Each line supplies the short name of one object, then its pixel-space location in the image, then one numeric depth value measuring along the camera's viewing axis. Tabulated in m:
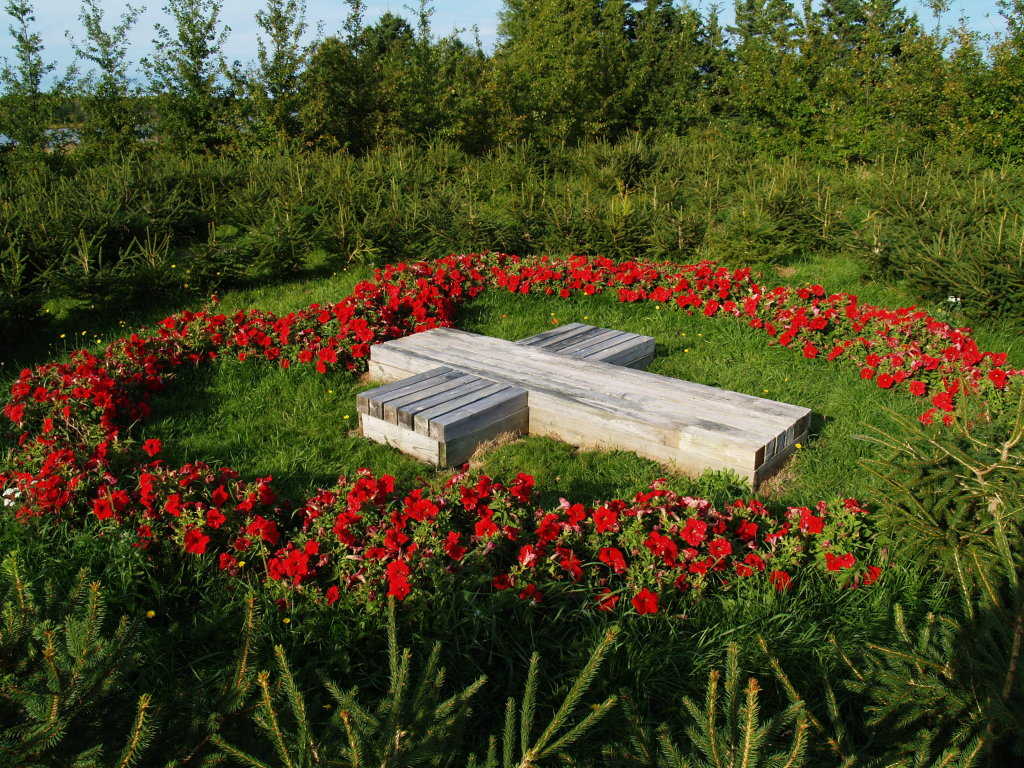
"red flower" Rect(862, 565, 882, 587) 2.90
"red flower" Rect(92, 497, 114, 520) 3.17
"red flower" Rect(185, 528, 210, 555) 2.99
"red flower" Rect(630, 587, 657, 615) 2.71
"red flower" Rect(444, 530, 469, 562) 2.93
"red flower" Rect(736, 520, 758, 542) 3.16
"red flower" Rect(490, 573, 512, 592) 2.87
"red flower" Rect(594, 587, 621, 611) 2.82
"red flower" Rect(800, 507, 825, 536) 3.12
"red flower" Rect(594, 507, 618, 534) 3.11
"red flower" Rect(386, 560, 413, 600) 2.68
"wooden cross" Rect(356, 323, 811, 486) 4.10
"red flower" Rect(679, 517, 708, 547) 3.02
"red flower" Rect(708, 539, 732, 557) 2.99
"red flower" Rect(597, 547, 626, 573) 2.95
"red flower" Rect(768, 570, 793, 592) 2.90
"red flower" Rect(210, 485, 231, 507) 3.28
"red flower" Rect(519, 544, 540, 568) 2.96
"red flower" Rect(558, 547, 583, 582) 2.95
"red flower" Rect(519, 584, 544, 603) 2.83
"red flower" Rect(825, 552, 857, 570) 2.95
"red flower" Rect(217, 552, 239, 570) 3.00
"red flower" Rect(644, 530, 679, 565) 2.96
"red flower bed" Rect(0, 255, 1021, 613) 2.91
